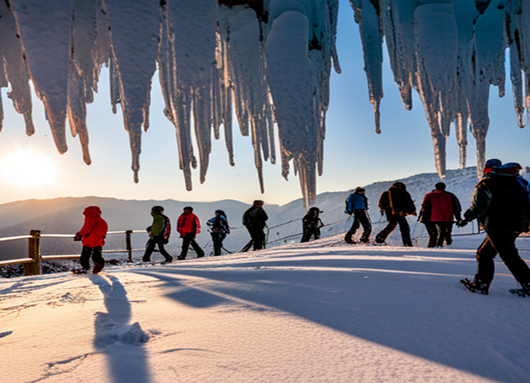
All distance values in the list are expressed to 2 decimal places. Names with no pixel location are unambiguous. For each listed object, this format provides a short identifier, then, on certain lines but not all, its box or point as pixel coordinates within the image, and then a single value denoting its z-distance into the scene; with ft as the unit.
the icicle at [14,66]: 10.99
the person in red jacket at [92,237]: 16.93
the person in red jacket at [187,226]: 25.94
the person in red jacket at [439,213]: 20.16
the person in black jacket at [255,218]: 28.84
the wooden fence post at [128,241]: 31.40
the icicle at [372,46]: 15.67
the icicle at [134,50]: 9.10
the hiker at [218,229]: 30.76
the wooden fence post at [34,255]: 19.57
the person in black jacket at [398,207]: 20.12
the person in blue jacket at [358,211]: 22.80
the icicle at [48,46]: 8.34
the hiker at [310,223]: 31.68
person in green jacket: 24.48
